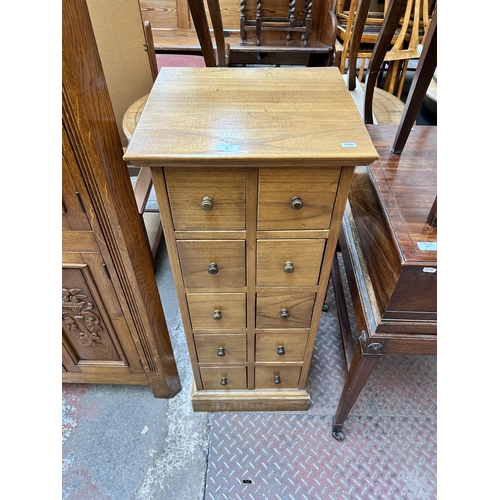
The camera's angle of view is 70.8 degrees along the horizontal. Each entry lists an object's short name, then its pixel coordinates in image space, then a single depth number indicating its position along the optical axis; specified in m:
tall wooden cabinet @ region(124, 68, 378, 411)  0.65
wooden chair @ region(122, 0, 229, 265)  1.03
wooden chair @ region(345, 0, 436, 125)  1.04
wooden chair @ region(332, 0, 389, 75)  2.00
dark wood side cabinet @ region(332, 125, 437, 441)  0.77
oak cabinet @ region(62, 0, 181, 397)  0.64
